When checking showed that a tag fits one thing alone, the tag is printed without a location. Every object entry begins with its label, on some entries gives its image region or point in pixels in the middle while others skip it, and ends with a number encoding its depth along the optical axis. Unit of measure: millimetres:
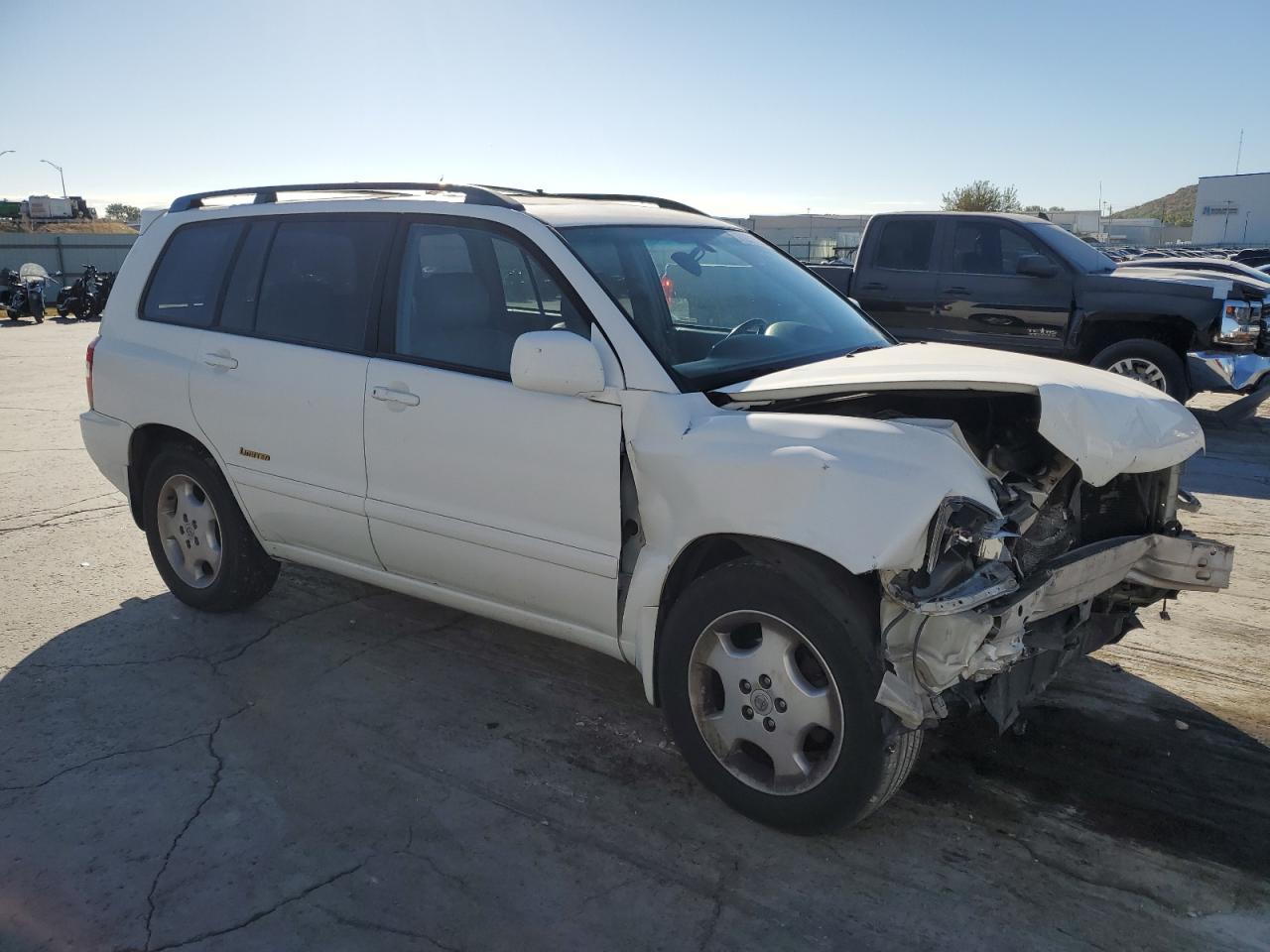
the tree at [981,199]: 56097
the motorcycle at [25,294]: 23516
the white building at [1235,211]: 72938
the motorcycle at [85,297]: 24969
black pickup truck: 9844
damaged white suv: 3021
